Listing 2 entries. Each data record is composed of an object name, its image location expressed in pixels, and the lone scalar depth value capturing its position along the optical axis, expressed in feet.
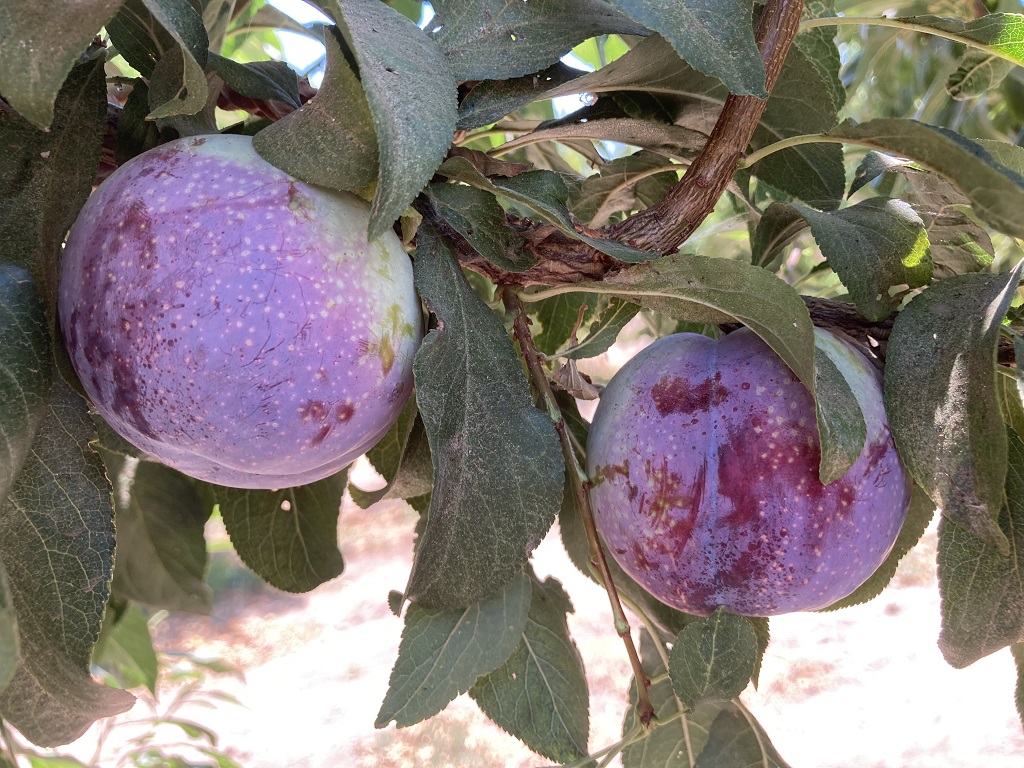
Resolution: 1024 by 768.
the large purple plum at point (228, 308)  0.45
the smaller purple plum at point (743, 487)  0.54
